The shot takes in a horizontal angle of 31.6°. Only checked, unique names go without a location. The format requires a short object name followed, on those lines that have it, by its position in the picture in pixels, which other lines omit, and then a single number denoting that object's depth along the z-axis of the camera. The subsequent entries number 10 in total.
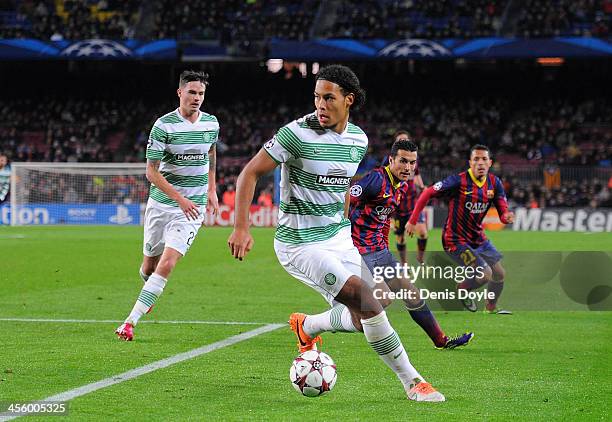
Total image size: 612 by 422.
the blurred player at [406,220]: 17.16
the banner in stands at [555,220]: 32.72
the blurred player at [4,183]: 27.78
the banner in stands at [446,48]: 38.34
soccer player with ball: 6.51
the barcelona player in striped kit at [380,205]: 9.36
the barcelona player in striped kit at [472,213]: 12.39
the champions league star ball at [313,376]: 6.61
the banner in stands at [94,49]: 40.72
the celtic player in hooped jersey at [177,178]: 9.98
